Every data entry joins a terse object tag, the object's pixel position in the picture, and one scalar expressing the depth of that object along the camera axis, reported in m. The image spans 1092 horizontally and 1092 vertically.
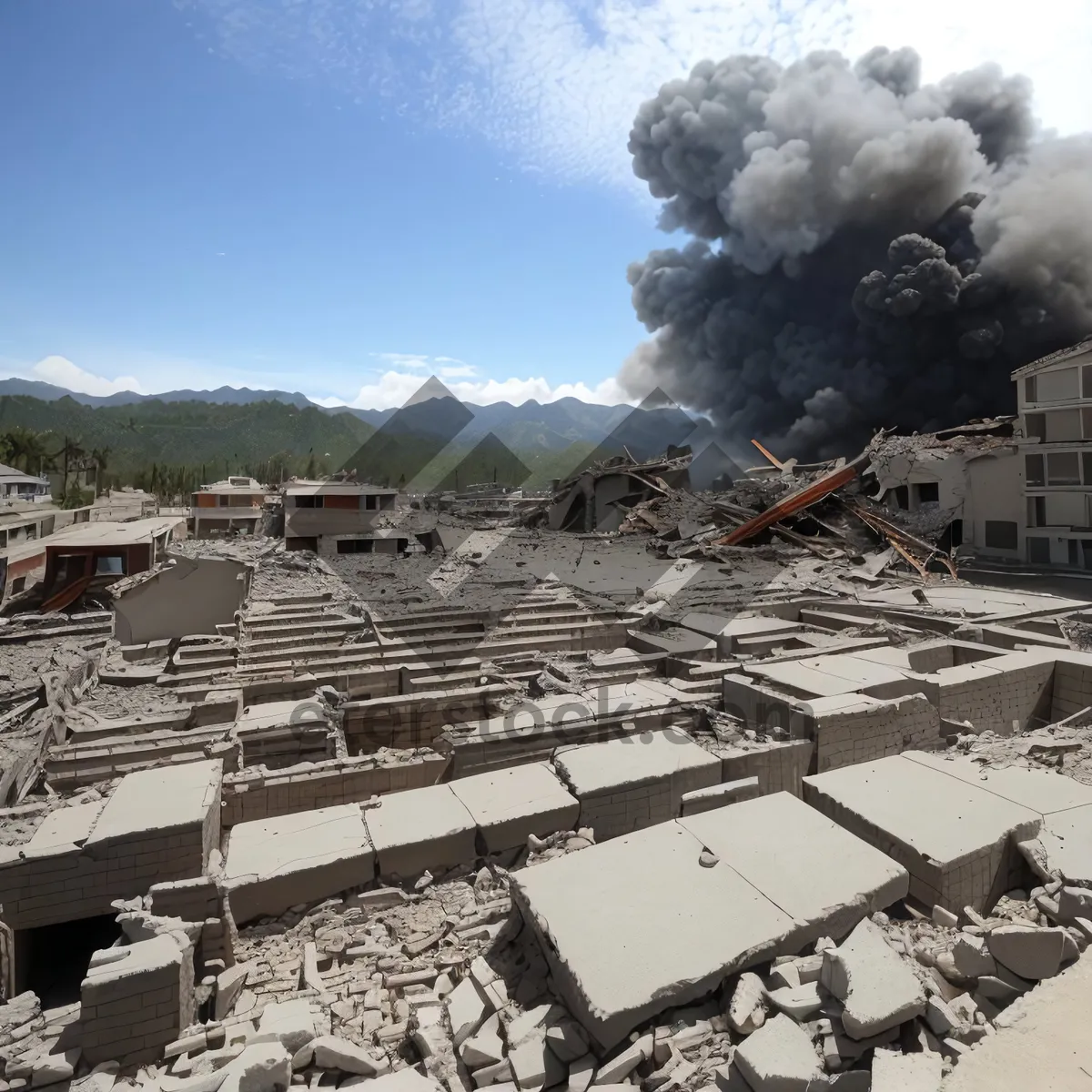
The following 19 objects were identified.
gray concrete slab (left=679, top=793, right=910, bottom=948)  3.72
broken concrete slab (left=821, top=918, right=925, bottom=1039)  2.90
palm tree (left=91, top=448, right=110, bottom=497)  59.46
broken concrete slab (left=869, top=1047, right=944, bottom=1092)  2.55
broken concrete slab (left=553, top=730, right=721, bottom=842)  5.43
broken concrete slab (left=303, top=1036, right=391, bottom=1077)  3.28
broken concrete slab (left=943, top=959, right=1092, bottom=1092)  2.52
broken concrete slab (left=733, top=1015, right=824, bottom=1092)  2.76
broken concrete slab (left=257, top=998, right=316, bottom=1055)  3.41
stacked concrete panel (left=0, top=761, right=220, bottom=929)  4.41
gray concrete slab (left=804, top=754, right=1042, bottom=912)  4.25
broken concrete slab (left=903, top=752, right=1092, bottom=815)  4.95
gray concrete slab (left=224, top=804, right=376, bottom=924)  4.45
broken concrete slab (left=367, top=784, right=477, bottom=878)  4.73
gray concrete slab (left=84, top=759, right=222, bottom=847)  4.61
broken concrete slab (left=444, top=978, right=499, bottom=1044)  3.42
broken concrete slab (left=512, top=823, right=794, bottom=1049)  3.22
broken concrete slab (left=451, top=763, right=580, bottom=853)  5.02
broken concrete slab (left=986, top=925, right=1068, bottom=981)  3.22
